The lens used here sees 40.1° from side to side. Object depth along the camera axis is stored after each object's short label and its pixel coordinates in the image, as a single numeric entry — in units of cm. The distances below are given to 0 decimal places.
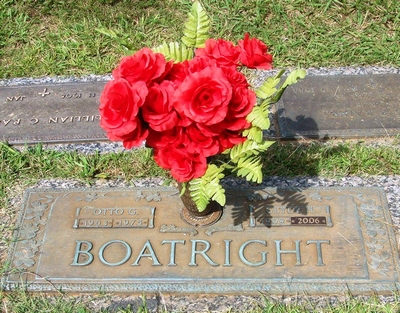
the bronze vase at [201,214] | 285
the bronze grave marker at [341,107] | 342
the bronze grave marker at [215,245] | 264
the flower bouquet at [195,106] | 215
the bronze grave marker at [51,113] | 354
